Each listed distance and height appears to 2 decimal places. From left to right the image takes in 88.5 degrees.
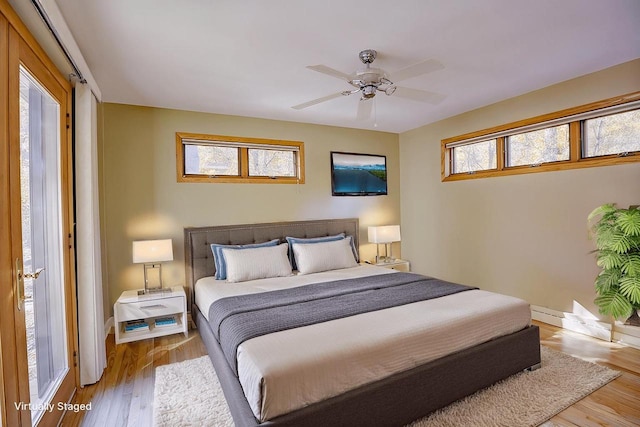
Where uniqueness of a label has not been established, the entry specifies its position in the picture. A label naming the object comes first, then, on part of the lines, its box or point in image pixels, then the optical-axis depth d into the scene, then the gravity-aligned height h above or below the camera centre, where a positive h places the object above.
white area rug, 2.04 -1.31
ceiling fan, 2.18 +0.93
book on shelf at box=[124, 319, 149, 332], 3.24 -1.13
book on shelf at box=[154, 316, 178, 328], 3.39 -1.14
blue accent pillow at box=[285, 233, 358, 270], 4.09 -0.39
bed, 1.67 -0.94
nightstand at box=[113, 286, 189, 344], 3.14 -0.99
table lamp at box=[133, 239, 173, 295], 3.31 -0.40
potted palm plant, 2.53 -0.47
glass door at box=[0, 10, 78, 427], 1.50 -0.12
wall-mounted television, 4.84 +0.53
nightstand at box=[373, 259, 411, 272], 4.84 -0.84
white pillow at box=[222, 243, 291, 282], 3.48 -0.58
